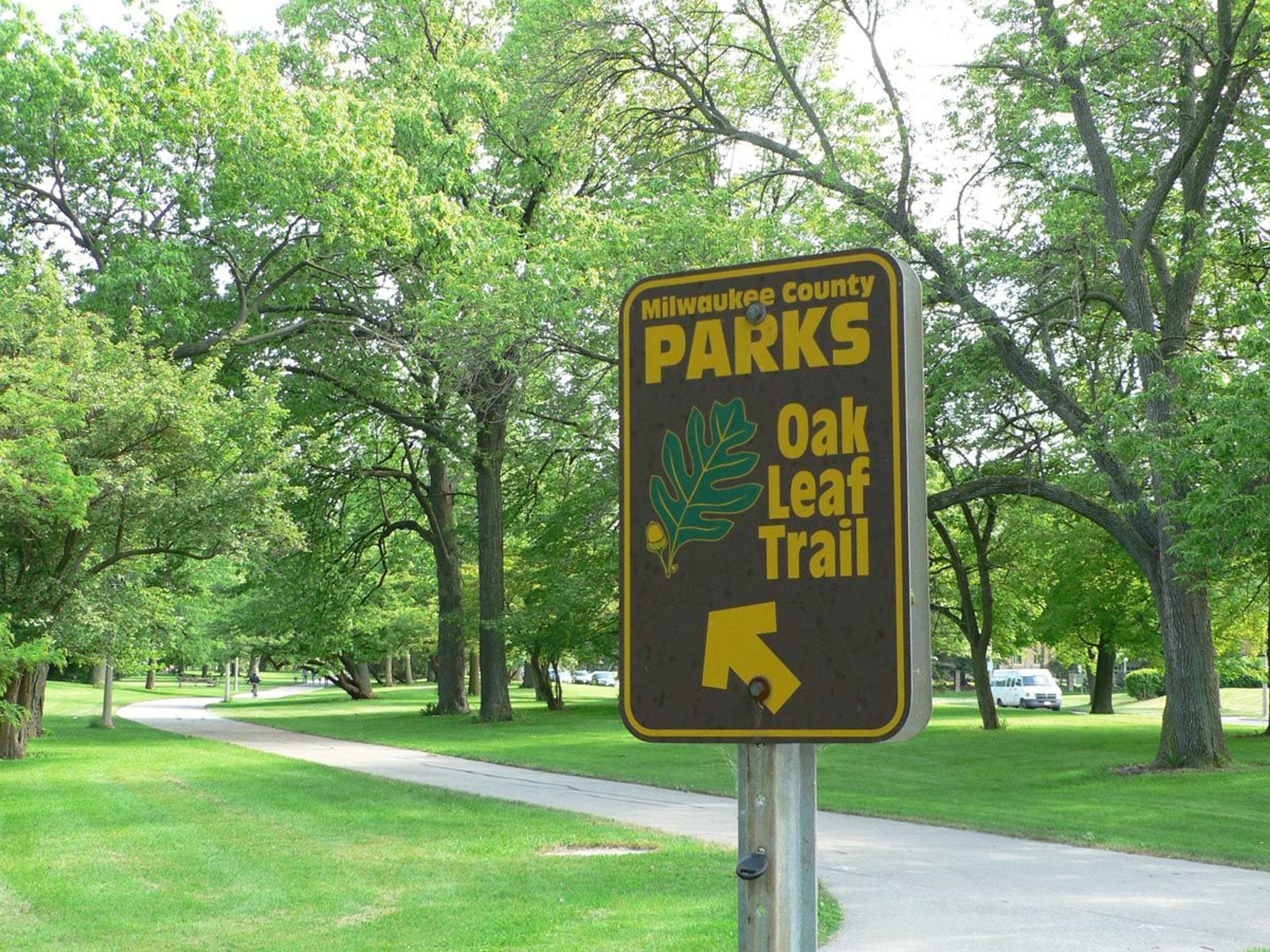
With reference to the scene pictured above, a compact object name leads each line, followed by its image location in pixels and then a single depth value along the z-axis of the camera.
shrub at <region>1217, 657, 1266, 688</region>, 39.03
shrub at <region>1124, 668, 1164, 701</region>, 60.03
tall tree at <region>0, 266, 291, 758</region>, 17.42
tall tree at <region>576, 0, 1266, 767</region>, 20.28
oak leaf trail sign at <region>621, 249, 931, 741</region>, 2.11
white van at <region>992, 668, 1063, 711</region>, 55.12
